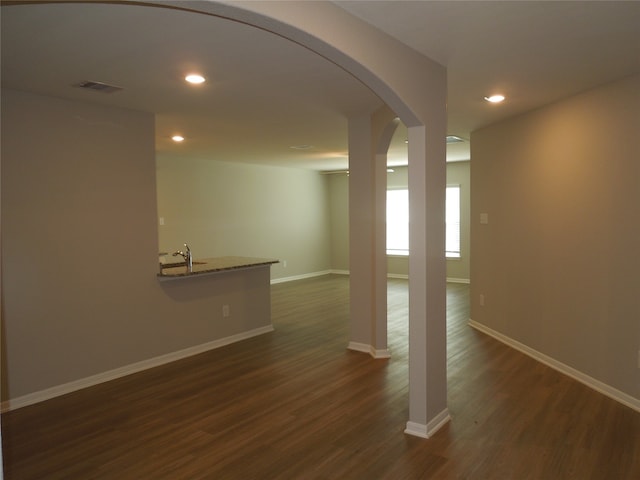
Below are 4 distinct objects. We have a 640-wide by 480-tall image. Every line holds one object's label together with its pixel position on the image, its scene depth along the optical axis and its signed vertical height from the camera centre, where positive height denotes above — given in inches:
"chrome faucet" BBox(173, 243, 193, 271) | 197.8 -14.5
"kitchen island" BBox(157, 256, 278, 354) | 185.9 -31.1
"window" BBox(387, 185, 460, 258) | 404.5 +0.1
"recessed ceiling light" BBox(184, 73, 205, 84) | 129.8 +41.5
